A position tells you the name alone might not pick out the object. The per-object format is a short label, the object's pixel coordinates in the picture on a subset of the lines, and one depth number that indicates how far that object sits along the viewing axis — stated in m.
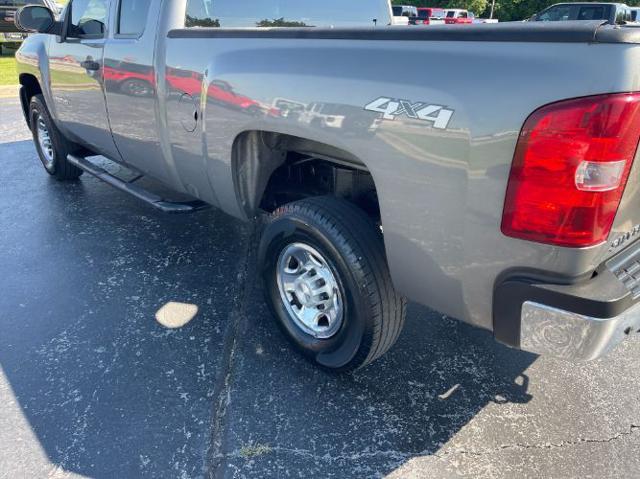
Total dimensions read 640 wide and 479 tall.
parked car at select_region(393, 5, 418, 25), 17.08
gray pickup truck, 1.59
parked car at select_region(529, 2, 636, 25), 16.25
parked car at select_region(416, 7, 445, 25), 23.31
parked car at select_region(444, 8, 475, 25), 25.94
